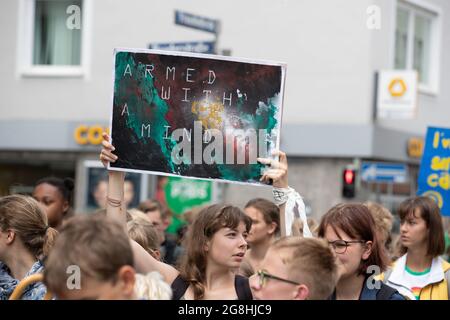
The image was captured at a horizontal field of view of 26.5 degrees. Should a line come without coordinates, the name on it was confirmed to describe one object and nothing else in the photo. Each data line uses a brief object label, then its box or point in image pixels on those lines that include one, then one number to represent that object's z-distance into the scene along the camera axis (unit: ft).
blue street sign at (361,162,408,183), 55.47
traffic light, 51.98
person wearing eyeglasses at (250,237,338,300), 11.14
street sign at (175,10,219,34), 39.91
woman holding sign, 14.03
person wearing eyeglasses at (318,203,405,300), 14.29
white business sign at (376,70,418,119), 56.90
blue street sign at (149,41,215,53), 40.32
